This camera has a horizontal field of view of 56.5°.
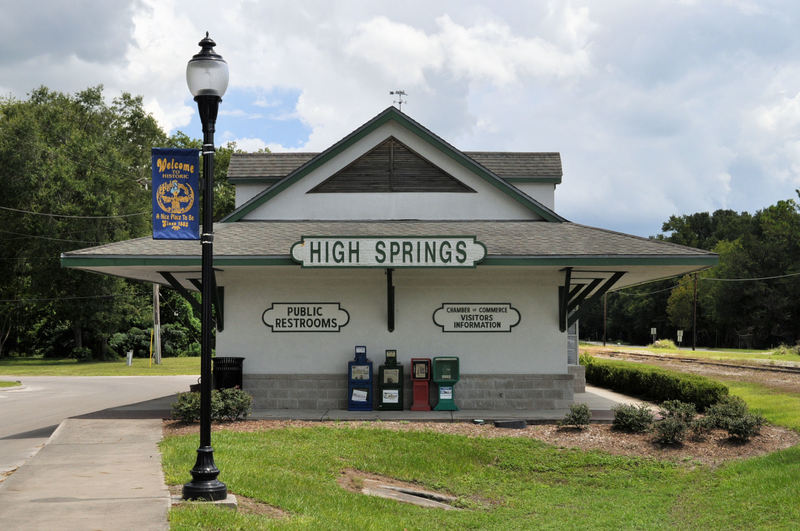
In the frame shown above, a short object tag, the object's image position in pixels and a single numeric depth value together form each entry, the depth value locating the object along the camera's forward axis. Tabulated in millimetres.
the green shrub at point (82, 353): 50438
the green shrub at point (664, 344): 75838
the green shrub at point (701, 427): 14164
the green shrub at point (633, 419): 14414
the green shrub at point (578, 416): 14562
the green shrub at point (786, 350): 54406
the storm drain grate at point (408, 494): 10336
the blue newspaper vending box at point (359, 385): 16844
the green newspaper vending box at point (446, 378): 16938
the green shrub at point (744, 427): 13648
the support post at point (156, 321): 45219
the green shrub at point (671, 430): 13477
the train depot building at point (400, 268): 15812
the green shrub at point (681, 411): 14328
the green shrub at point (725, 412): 14070
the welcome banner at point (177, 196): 9211
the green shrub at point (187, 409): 14445
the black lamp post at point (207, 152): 8616
